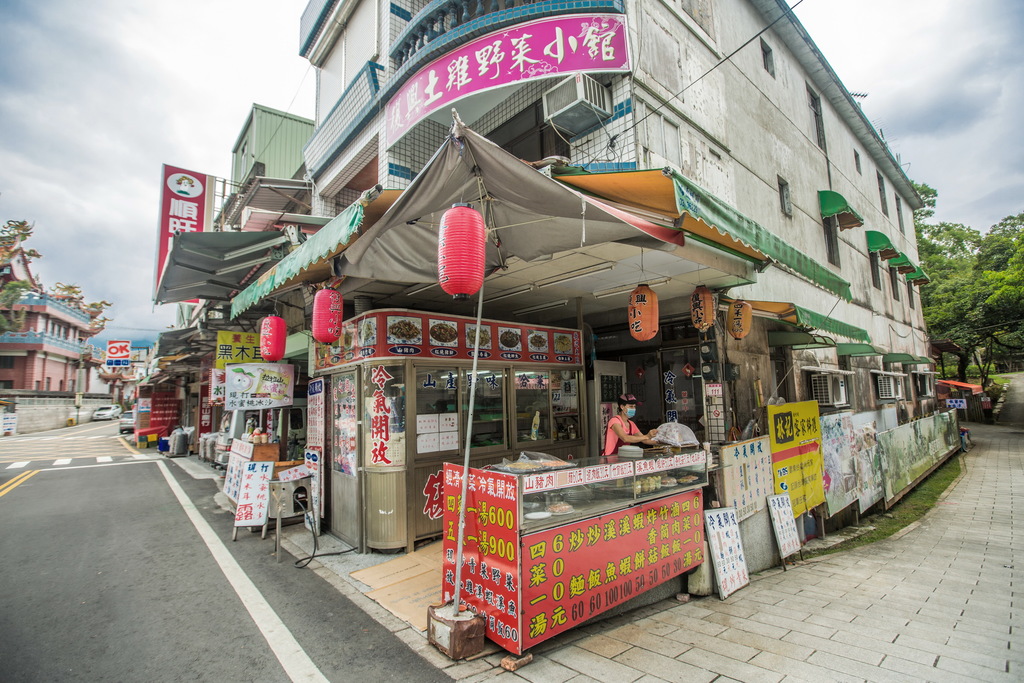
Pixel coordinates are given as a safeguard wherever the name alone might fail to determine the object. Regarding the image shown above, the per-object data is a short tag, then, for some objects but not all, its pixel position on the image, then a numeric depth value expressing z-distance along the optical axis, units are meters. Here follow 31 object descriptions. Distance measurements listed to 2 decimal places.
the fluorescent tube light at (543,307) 8.41
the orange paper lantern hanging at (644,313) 6.19
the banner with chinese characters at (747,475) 5.69
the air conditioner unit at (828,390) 12.03
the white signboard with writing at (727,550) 5.20
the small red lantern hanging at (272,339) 7.98
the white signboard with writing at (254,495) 6.98
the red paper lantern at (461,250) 3.56
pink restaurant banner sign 6.48
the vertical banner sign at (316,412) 7.37
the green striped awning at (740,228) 4.15
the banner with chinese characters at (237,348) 9.93
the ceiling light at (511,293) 7.15
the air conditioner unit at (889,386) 16.09
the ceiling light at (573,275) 6.26
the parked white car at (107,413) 42.69
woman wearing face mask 5.95
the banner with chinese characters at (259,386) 7.97
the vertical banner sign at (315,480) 6.83
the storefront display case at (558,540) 3.61
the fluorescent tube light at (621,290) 7.11
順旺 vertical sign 11.80
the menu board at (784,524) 6.31
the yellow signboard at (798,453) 6.68
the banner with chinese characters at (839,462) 7.78
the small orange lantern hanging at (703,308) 7.09
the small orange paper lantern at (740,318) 7.77
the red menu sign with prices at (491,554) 3.58
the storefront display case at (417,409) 6.15
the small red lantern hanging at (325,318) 6.34
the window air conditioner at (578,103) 6.37
